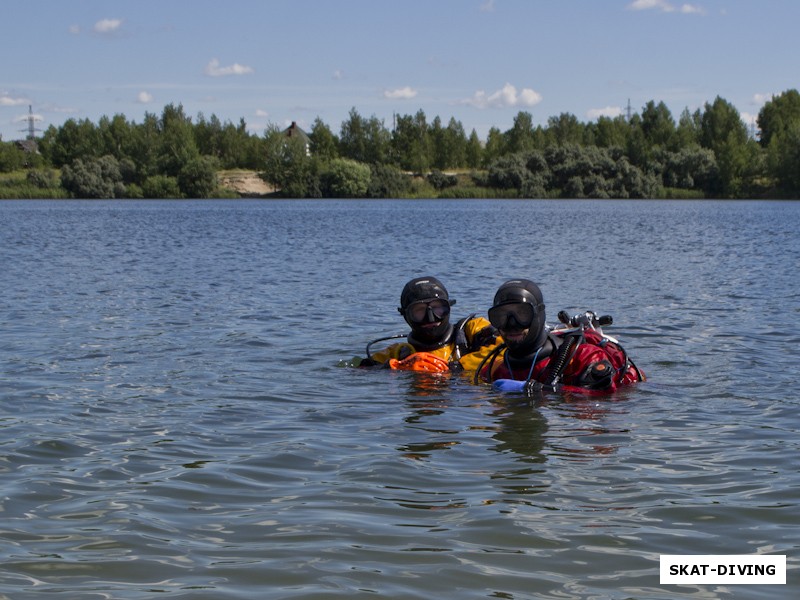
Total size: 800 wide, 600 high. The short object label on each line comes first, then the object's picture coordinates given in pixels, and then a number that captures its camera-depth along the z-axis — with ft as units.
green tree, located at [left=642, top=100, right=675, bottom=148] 403.75
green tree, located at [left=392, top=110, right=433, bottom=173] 429.38
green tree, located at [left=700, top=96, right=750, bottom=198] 356.18
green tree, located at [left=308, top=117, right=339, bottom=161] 432.66
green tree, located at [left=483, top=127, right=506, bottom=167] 465.47
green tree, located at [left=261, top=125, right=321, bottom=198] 391.45
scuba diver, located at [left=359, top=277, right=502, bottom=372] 35.73
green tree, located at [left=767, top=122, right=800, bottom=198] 347.77
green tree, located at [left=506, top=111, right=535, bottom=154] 439.51
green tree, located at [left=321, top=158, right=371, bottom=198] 379.55
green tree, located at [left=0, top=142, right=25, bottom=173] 424.46
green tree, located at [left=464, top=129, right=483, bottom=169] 467.52
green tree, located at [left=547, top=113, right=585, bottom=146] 456.04
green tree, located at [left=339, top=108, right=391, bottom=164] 444.55
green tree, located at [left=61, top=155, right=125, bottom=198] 354.13
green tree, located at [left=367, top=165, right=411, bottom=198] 383.86
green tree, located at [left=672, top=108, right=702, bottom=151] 399.03
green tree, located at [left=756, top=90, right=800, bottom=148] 449.48
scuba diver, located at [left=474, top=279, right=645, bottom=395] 30.55
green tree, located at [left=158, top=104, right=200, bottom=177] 383.18
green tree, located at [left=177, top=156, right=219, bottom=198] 376.68
